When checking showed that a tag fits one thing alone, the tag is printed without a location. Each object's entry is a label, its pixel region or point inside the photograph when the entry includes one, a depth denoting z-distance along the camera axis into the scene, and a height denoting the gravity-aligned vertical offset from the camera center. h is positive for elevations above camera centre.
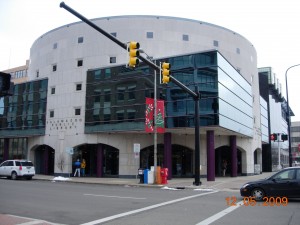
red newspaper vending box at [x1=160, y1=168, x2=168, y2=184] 26.27 -1.52
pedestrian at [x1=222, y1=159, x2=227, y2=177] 38.59 -1.22
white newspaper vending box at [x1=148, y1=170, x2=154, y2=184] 26.57 -1.70
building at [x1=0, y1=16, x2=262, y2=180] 31.52 +5.34
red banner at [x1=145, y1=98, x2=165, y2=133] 26.86 +2.90
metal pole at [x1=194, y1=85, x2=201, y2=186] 24.84 +0.32
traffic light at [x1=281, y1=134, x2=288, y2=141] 32.00 +1.64
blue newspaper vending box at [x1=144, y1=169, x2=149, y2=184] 26.62 -1.56
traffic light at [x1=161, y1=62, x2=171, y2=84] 16.20 +3.75
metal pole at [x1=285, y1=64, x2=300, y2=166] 29.03 +3.24
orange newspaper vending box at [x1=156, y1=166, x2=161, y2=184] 26.06 -1.51
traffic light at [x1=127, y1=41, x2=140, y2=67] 12.48 +3.52
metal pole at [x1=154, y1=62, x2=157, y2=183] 25.39 +0.73
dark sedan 14.46 -1.26
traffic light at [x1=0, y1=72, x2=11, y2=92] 7.59 +1.51
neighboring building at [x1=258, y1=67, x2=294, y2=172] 53.25 +7.51
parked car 31.86 -1.44
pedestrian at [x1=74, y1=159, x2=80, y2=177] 35.67 -1.24
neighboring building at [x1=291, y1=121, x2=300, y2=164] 115.75 +7.33
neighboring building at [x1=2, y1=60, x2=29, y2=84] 95.28 +21.99
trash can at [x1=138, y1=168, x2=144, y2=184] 26.94 -1.57
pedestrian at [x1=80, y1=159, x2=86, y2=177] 36.19 -1.25
